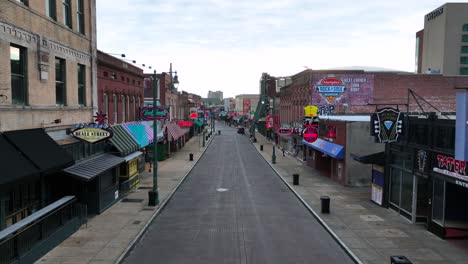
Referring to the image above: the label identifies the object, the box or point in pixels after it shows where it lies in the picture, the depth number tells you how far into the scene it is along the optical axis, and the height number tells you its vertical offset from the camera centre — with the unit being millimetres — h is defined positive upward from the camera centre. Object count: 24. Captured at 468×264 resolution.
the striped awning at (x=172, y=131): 44194 -2667
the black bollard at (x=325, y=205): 20172 -4680
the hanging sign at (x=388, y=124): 19484 -672
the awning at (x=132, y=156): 23747 -2946
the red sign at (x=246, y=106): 122994 +810
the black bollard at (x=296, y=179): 28755 -4883
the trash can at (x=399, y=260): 10801 -3959
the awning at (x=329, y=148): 28844 -2949
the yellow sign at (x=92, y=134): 18203 -1190
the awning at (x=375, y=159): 22356 -2688
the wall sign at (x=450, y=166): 14712 -2124
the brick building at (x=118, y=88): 25969 +1384
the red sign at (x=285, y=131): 44869 -2434
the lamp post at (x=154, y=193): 21594 -4465
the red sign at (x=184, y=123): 56969 -2088
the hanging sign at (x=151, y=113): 26503 -326
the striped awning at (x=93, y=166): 17253 -2764
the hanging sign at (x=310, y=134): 30969 -1862
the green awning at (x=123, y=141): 23688 -2071
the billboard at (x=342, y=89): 41312 +2133
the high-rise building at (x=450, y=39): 98625 +17769
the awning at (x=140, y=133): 28838 -1880
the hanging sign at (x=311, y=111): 35125 -142
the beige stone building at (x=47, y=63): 14172 +1832
